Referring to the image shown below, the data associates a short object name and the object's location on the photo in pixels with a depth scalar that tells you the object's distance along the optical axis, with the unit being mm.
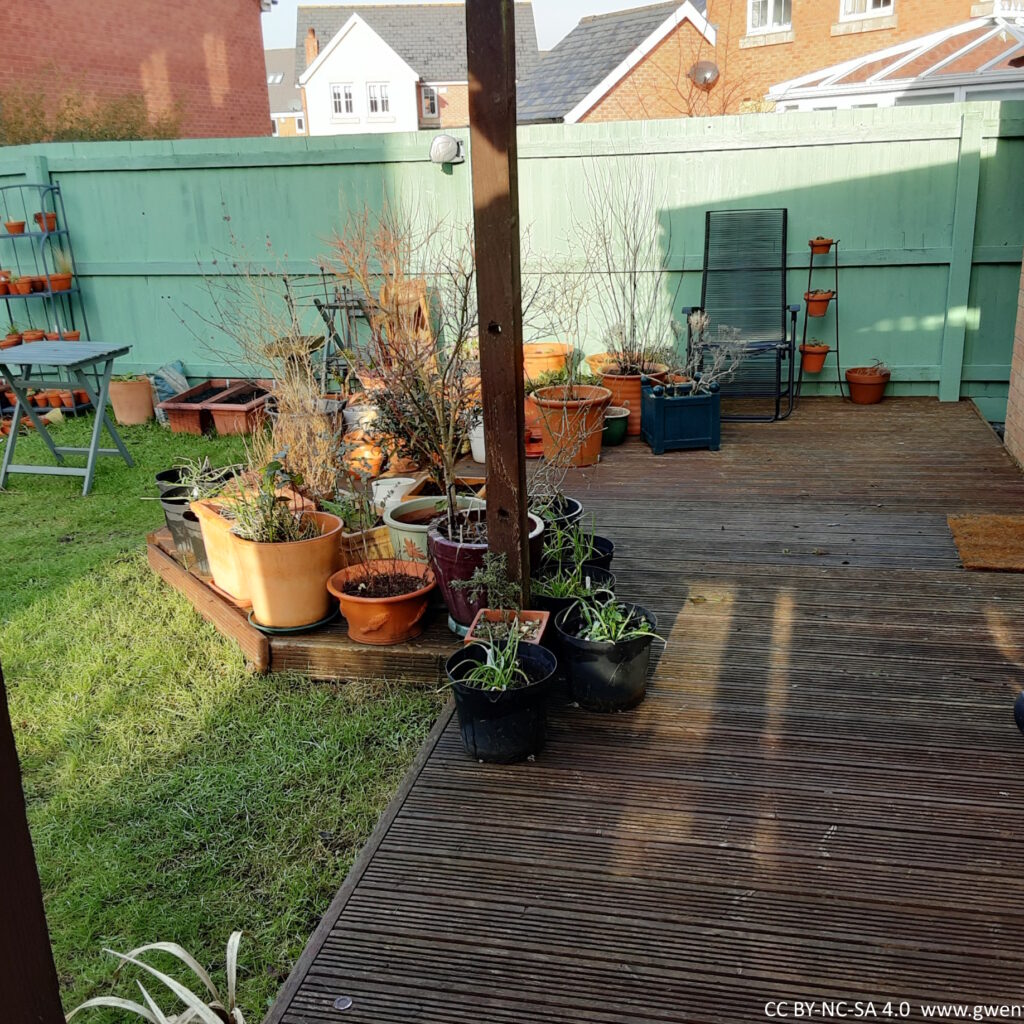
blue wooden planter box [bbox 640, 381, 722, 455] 5182
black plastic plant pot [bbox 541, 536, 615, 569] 3152
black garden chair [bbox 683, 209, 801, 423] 6023
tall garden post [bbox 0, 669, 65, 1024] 813
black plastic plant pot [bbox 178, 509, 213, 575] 3701
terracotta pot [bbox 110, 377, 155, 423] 6723
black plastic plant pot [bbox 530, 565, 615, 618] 2887
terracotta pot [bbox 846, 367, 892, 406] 6008
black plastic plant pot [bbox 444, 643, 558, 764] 2373
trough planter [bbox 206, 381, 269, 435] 6121
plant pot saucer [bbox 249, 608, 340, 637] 3180
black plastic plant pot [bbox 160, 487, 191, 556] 3762
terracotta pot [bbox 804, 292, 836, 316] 5902
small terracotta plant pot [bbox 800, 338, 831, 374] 6047
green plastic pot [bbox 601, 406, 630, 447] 5438
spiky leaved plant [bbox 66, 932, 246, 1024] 1594
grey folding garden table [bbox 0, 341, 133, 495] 5066
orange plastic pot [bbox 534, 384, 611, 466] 4832
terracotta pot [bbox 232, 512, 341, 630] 3080
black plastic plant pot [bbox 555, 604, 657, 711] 2592
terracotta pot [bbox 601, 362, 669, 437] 5535
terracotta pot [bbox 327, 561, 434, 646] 3014
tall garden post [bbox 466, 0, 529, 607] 2490
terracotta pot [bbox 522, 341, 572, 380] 5891
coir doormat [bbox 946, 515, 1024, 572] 3510
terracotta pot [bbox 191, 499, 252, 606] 3373
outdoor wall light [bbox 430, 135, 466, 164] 6109
